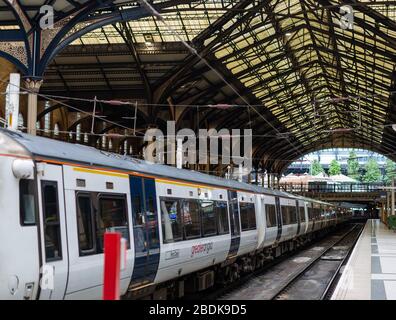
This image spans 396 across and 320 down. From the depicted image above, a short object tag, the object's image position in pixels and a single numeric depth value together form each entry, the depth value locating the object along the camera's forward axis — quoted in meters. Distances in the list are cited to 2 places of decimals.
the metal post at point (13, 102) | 15.72
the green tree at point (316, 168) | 105.96
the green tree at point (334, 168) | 117.62
